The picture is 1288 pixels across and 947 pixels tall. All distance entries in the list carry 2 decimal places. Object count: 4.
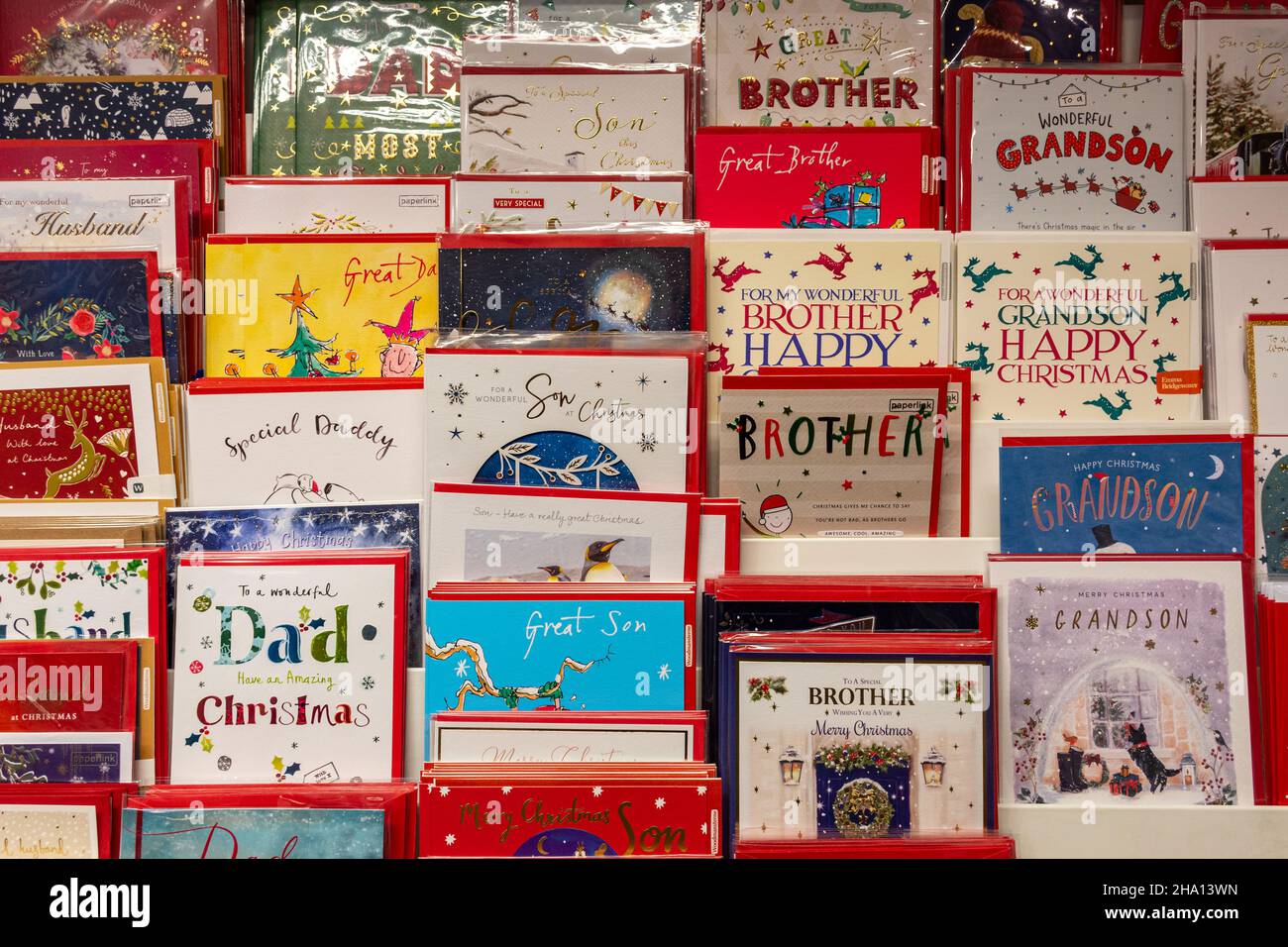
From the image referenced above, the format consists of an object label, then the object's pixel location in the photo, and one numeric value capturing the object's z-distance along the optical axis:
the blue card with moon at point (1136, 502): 2.28
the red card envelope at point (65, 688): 2.19
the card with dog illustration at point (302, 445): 2.38
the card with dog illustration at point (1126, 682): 2.17
